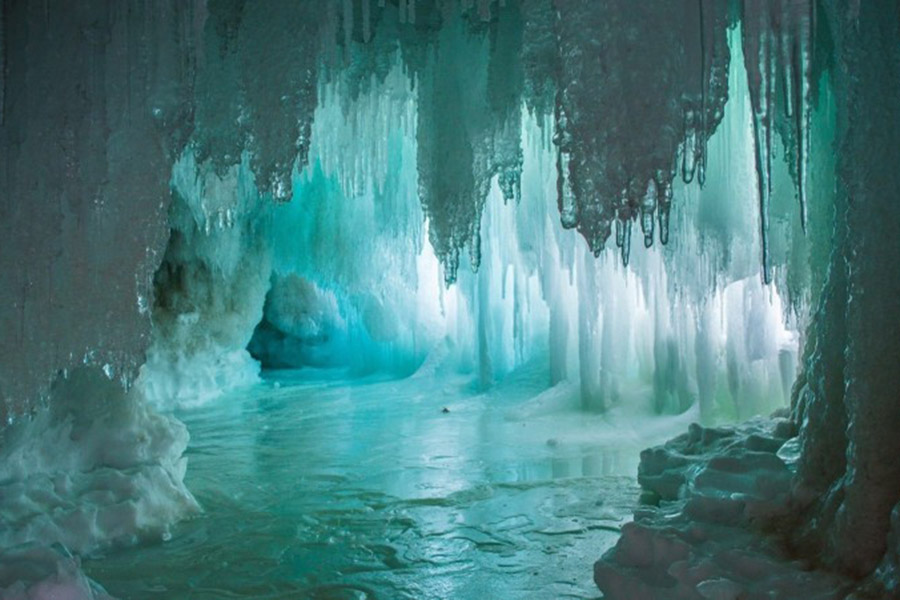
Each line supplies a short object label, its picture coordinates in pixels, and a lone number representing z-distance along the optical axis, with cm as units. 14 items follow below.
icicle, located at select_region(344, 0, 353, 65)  541
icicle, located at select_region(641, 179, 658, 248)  430
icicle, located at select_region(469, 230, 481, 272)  762
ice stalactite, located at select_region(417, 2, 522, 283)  714
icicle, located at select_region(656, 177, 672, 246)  425
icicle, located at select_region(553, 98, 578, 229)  430
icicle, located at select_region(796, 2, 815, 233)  374
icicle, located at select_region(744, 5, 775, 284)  379
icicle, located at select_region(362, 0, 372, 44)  536
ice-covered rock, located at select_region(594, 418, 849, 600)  353
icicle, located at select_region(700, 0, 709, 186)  410
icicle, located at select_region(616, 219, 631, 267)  452
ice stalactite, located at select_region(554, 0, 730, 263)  407
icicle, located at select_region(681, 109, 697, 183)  420
